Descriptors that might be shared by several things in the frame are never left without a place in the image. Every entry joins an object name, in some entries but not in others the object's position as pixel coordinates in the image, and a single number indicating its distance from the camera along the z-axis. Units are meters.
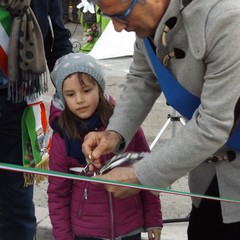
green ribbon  1.95
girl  2.60
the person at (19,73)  2.70
